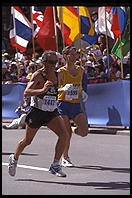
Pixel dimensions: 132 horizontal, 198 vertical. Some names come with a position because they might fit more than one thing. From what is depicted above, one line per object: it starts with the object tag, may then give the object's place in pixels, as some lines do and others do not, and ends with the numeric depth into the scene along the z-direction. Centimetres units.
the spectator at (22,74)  1758
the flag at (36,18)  1877
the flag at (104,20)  1653
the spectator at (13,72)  1870
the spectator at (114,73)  1602
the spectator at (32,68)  1595
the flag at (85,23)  1758
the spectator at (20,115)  1540
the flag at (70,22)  1734
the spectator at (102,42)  1983
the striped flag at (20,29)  1866
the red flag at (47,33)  1752
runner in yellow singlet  922
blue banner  1445
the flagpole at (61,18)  1759
